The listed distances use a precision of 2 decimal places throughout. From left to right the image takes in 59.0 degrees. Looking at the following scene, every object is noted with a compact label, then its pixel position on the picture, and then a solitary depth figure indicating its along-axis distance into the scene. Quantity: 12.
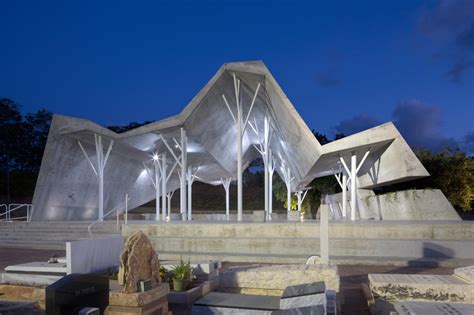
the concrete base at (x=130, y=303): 6.05
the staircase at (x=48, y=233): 18.81
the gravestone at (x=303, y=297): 5.34
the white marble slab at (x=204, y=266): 8.55
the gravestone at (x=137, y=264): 6.27
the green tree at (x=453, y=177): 26.81
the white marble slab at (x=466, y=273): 7.17
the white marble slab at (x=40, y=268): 8.54
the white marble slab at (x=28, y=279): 8.06
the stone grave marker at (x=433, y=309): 5.11
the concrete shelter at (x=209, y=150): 17.80
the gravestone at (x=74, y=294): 4.67
